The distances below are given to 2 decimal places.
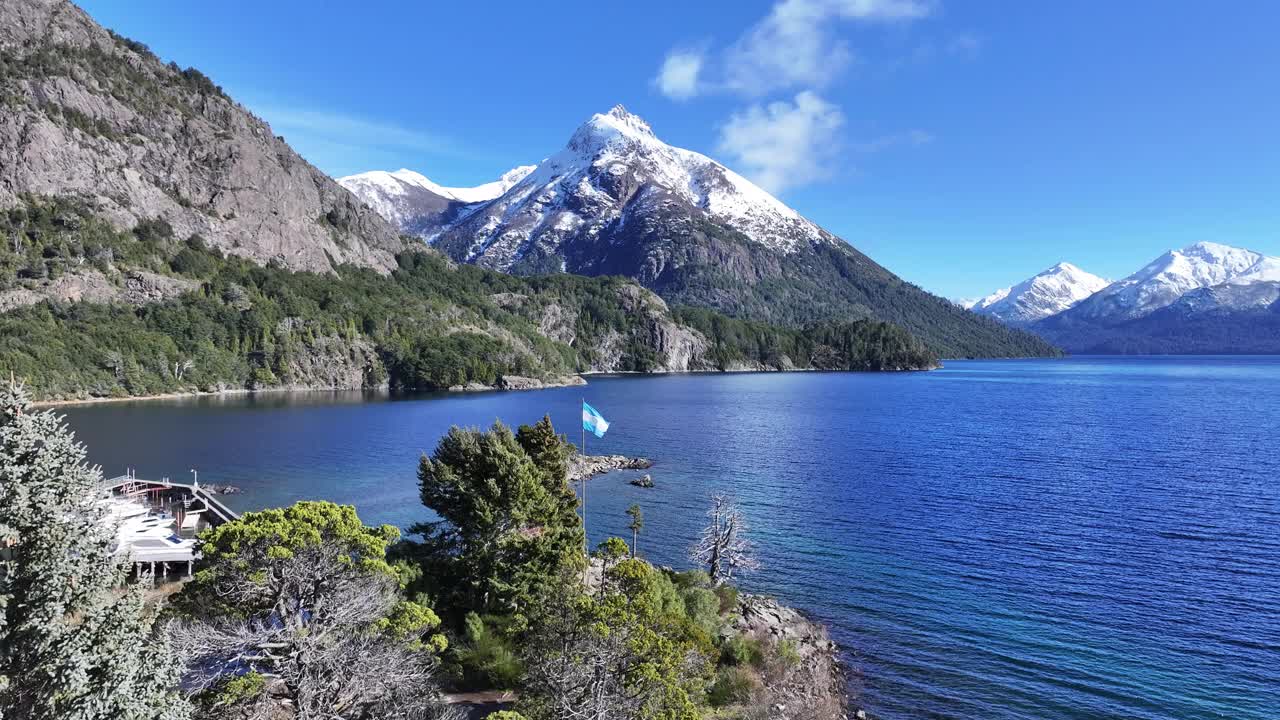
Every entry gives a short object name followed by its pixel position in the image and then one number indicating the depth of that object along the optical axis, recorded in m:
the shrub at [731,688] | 31.52
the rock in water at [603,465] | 85.44
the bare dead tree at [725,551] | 47.72
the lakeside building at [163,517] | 47.84
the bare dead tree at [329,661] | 22.19
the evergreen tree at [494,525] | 35.94
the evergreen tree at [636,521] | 47.25
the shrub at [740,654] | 34.72
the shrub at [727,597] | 41.31
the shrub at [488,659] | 30.39
